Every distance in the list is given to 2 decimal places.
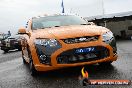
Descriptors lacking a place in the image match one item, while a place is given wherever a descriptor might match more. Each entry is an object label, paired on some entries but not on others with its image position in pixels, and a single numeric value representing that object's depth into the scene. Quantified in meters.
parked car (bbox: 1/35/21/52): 11.46
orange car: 3.45
